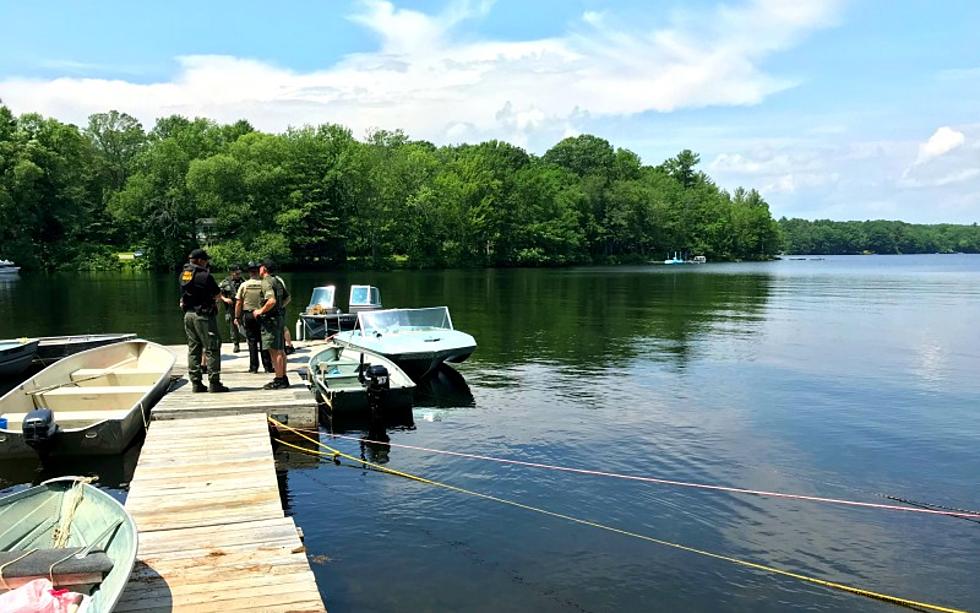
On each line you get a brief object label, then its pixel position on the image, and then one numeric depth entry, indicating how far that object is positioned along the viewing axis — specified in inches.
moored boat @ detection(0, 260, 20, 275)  2603.3
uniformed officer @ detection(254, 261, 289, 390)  552.7
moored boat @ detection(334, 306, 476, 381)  692.7
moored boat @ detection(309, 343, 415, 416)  565.0
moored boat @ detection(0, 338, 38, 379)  732.7
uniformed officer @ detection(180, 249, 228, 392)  491.8
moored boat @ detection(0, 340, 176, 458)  439.5
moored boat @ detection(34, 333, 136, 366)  810.2
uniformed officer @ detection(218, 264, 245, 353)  721.0
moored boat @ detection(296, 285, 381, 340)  936.9
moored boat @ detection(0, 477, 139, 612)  214.7
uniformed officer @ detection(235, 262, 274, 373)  573.0
